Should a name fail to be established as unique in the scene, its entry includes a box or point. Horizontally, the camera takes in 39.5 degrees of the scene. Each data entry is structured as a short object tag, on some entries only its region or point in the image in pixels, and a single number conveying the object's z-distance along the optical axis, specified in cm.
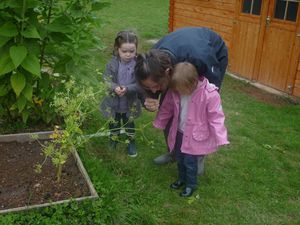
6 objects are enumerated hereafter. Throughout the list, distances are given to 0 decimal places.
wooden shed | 682
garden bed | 325
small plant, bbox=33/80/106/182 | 313
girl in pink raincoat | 330
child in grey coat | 404
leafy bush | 356
